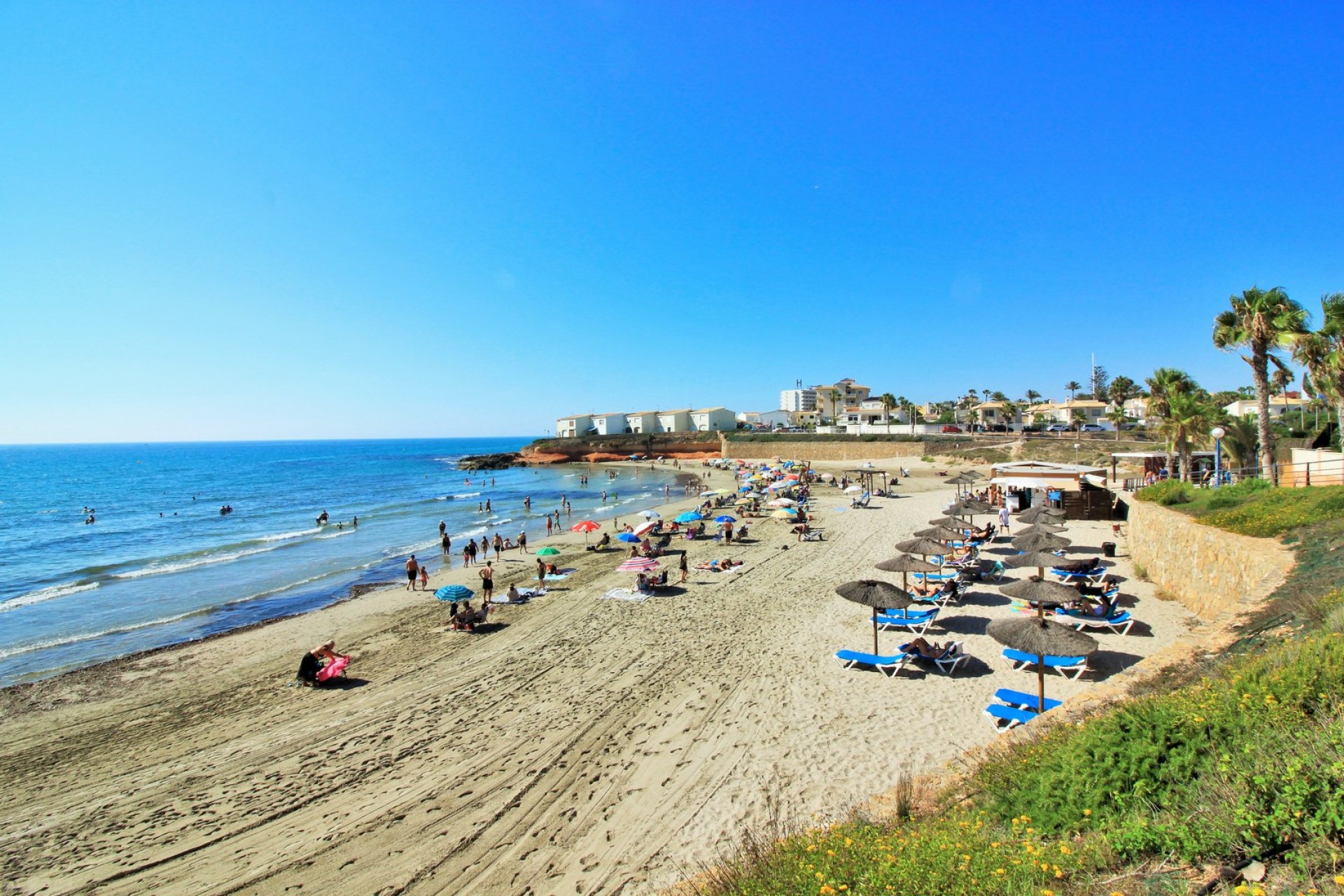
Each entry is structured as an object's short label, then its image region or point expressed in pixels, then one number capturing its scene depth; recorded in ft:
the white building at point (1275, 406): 180.84
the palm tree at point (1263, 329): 53.62
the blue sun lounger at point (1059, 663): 33.88
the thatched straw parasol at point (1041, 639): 27.86
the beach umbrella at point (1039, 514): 62.18
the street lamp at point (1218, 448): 54.80
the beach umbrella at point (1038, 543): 47.91
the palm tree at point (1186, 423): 75.00
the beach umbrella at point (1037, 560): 43.50
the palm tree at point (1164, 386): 81.66
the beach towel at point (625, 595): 57.11
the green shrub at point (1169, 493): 52.25
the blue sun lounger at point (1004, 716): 28.30
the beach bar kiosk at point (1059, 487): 77.97
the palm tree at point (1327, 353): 49.55
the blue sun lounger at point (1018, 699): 29.09
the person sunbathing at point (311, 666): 39.96
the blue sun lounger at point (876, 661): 35.65
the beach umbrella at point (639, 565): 60.85
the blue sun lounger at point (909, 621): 42.32
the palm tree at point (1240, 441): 70.47
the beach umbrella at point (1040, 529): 50.72
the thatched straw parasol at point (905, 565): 44.70
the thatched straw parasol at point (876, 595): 35.45
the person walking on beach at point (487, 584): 59.11
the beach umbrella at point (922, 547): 51.01
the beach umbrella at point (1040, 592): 33.91
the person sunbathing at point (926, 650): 35.55
